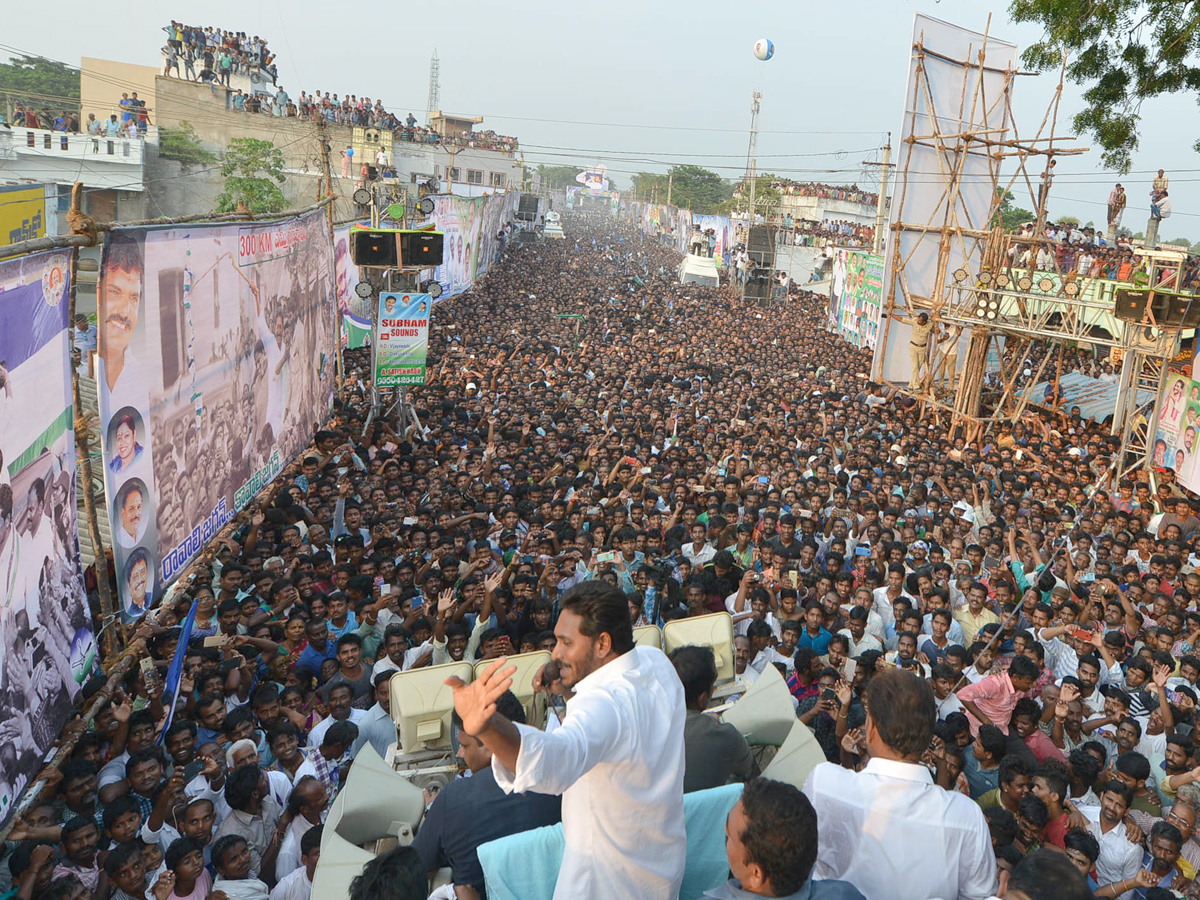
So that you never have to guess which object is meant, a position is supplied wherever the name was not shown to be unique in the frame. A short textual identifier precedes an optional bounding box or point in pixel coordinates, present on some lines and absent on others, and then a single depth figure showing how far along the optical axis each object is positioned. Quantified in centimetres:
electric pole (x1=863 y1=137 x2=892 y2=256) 2952
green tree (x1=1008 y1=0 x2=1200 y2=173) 901
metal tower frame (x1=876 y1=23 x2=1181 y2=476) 1195
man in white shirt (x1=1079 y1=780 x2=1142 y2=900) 404
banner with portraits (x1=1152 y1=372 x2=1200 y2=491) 1050
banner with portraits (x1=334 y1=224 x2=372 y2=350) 1492
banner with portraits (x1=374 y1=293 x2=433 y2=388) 1120
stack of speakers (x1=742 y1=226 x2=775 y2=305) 3559
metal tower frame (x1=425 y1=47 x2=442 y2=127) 8481
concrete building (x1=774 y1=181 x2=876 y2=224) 5647
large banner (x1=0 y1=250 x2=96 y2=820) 416
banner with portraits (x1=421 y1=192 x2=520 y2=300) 2369
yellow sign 1387
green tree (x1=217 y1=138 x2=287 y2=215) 2878
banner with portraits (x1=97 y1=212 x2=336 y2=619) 553
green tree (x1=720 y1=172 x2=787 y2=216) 5951
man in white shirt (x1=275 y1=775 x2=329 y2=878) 405
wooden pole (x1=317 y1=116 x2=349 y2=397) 1237
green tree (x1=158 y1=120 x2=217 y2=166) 3028
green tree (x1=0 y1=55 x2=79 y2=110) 4128
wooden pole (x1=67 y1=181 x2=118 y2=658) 482
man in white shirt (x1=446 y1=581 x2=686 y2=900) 219
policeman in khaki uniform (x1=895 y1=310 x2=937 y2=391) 1672
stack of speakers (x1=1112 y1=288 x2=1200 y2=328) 1028
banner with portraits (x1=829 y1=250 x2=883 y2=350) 2300
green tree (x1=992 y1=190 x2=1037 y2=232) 5197
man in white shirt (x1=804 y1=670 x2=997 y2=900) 266
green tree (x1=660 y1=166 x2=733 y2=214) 9548
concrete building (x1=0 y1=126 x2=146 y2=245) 2384
